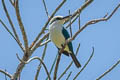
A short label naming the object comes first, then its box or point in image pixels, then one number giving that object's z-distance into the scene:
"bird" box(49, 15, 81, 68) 11.02
